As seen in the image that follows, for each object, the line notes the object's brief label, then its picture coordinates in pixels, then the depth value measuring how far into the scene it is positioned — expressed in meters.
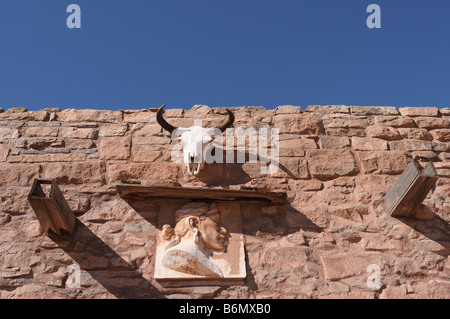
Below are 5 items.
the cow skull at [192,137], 4.59
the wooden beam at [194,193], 4.28
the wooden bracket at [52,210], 3.82
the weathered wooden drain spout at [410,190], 4.07
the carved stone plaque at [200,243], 3.95
